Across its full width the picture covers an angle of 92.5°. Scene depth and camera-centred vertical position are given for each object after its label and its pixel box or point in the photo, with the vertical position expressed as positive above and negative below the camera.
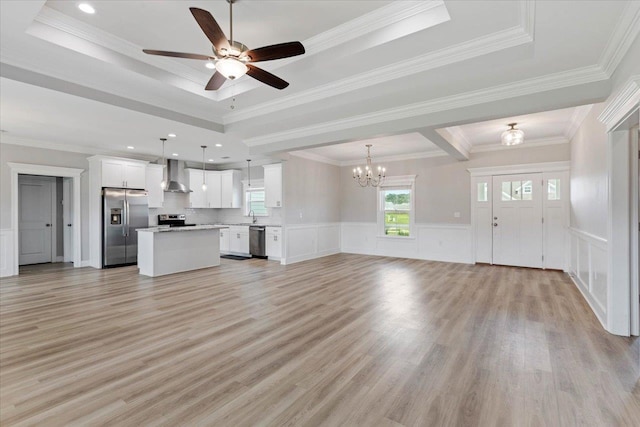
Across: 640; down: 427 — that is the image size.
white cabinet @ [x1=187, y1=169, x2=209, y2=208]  8.79 +0.60
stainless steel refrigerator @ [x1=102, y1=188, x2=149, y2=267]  6.90 -0.24
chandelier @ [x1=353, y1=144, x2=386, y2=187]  7.49 +0.90
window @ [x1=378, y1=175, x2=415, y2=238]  8.07 +0.13
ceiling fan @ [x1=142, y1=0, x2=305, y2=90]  2.26 +1.23
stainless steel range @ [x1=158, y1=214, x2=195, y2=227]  8.16 -0.23
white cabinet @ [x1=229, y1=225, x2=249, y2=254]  8.55 -0.77
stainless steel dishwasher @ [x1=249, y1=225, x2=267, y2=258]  8.12 -0.78
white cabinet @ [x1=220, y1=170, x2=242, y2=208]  9.00 +0.68
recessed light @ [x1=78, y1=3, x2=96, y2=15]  2.48 +1.68
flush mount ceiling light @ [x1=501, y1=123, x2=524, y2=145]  5.15 +1.27
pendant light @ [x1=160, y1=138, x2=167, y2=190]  7.83 +1.12
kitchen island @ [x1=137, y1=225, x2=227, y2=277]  5.85 -0.76
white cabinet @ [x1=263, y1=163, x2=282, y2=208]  7.79 +0.68
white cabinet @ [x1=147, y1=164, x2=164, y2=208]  7.88 +0.69
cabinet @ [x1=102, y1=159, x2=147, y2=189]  6.94 +0.91
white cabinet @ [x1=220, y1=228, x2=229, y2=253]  8.98 -0.82
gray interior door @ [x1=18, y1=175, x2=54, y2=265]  7.41 -0.14
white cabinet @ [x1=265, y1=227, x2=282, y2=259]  7.80 -0.78
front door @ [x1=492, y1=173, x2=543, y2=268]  6.50 -0.18
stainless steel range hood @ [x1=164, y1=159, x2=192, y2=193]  7.81 +1.01
